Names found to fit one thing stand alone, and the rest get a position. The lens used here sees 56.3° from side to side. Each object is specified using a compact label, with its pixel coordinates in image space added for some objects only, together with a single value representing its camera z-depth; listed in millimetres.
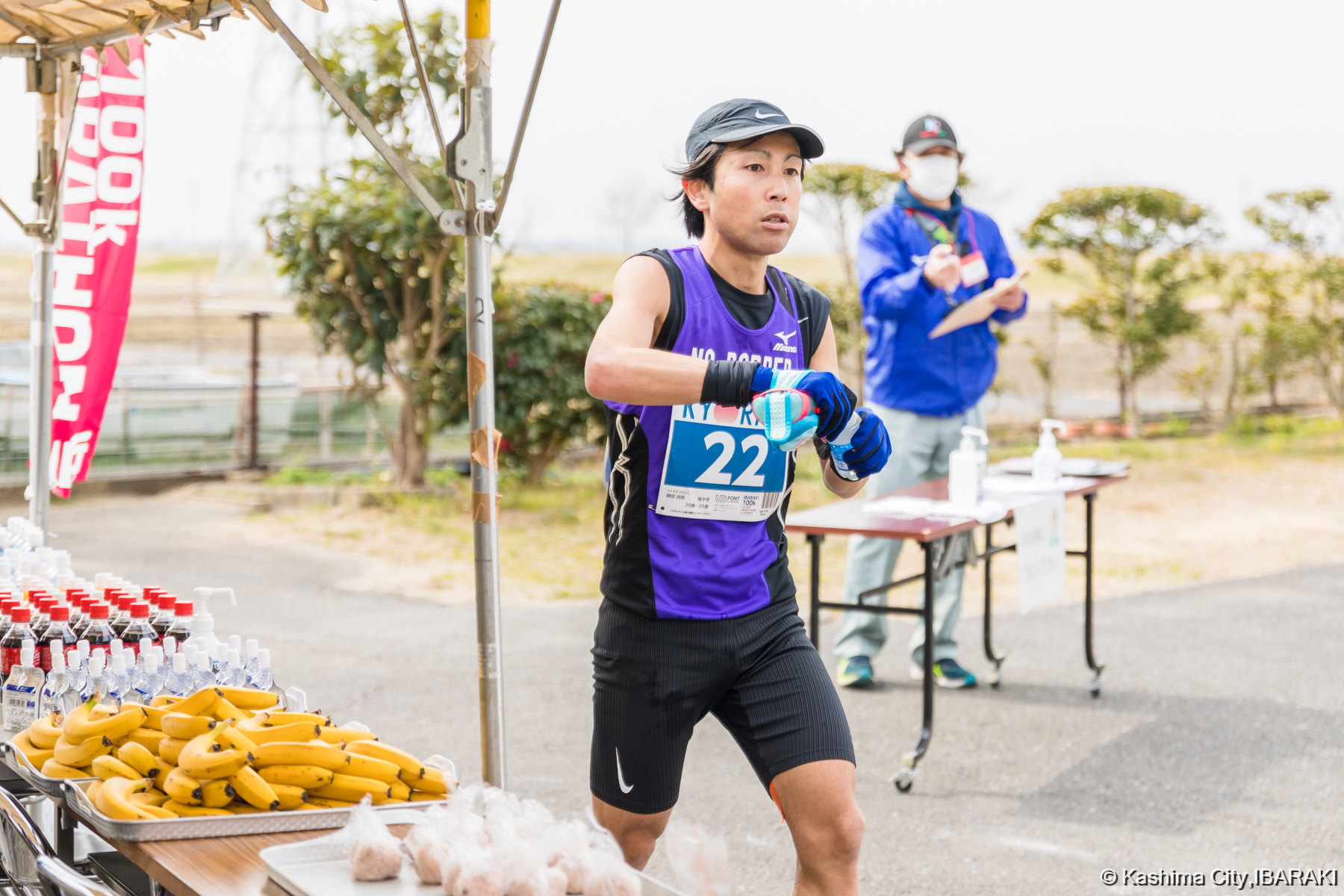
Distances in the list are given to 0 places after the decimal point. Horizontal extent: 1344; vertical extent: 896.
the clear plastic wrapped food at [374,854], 1934
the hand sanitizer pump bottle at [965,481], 5129
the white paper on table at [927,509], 4992
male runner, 2598
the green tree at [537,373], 11383
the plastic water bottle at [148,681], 3010
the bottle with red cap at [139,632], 3162
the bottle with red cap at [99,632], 3184
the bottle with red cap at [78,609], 3322
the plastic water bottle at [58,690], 3121
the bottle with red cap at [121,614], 3312
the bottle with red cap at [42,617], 3273
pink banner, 4992
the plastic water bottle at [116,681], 2980
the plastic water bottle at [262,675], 3113
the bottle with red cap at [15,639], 3166
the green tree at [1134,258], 16016
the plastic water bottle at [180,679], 3021
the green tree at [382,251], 10805
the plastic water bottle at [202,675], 3045
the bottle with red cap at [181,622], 3260
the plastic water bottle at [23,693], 3119
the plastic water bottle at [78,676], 3125
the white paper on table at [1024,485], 5727
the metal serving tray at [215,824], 2242
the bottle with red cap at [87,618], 3279
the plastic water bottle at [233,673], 3080
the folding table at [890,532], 4613
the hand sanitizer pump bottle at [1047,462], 5867
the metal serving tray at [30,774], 2549
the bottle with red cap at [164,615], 3279
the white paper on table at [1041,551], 5312
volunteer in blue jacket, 5812
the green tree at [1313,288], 17328
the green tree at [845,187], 14836
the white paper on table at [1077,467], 6191
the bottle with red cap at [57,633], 3170
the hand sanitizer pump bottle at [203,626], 3111
